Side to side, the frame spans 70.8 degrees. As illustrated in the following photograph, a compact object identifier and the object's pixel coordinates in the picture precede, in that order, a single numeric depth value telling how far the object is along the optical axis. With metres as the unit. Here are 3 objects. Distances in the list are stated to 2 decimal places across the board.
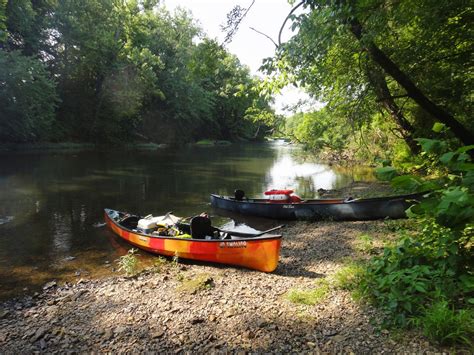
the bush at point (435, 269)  3.08
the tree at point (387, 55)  6.04
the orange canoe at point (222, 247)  6.68
